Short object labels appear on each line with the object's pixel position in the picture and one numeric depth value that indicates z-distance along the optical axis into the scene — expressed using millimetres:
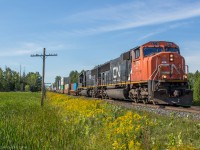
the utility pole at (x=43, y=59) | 25030
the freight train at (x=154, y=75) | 18250
